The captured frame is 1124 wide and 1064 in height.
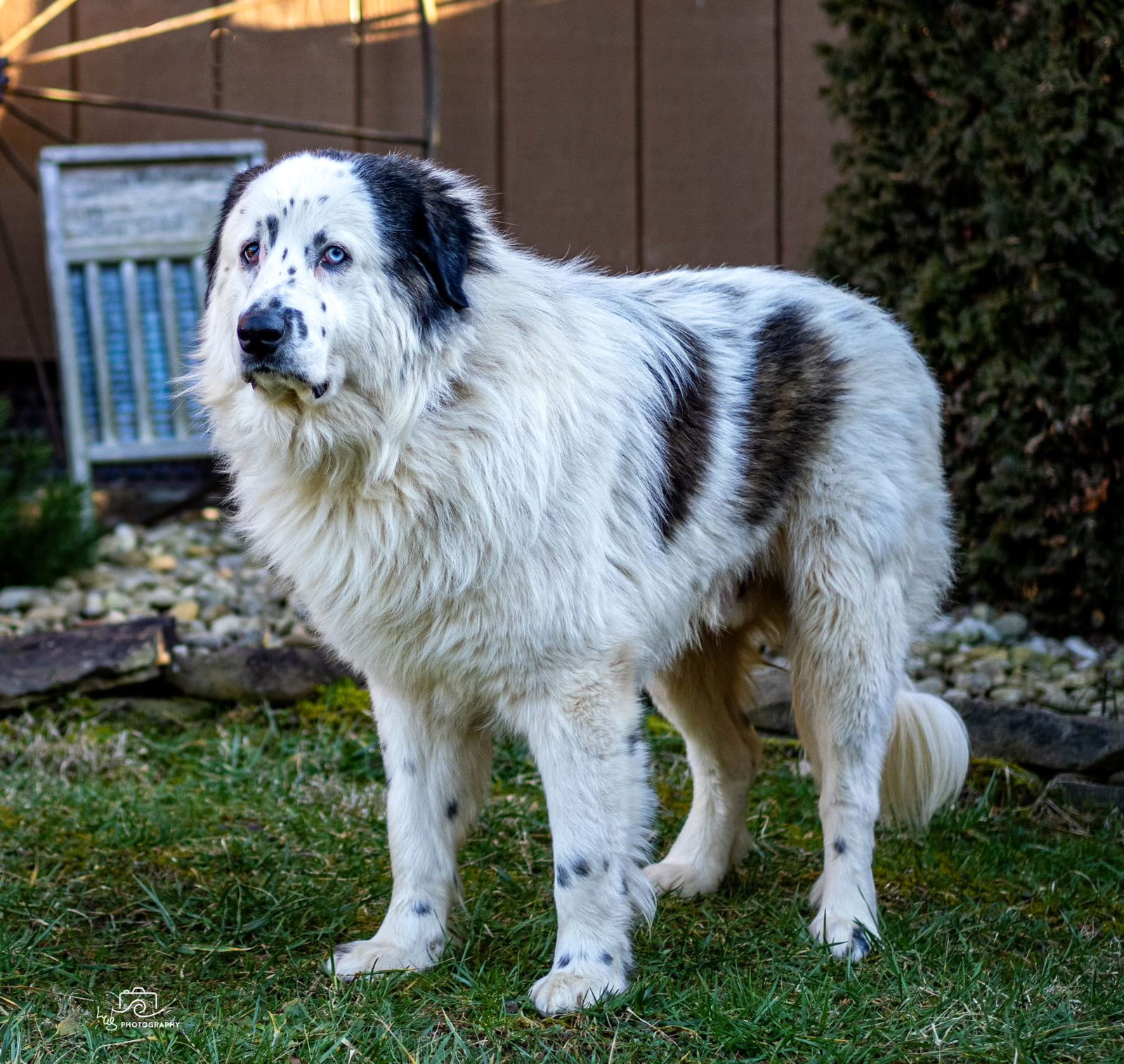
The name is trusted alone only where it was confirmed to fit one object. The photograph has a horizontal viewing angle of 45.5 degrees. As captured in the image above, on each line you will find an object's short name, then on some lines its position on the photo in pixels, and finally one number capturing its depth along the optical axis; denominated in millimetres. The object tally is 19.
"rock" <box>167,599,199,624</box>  4680
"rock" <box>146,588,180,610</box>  4770
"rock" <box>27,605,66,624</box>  4562
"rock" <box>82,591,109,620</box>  4676
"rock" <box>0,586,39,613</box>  4637
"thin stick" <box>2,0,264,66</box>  5211
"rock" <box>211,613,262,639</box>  4566
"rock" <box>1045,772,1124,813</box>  3543
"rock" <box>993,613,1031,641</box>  4438
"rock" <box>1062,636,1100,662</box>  4266
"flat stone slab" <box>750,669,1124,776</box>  3625
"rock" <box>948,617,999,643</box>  4418
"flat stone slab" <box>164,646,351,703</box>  4227
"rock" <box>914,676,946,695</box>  4113
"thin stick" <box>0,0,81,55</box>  5344
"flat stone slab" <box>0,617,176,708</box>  4062
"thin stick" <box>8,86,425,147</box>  5223
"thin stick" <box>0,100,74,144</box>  5387
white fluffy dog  2453
